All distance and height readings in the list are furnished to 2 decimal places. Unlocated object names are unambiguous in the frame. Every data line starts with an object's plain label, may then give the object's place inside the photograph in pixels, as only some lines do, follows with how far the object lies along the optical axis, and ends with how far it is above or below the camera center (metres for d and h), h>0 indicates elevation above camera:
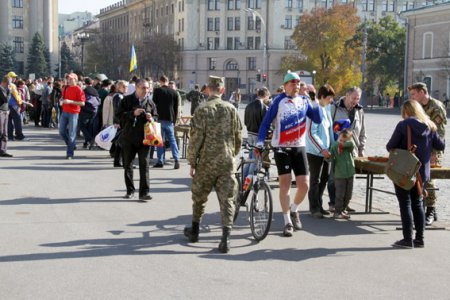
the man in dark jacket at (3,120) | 16.39 -0.96
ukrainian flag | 30.25 +0.95
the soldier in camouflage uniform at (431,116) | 8.78 -0.38
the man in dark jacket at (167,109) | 14.84 -0.57
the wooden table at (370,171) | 9.01 -1.15
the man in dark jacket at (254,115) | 12.28 -0.55
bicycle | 7.82 -1.39
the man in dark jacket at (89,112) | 18.77 -0.84
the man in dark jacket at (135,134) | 10.60 -0.81
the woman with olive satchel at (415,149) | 7.77 -0.73
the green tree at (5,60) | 92.44 +2.73
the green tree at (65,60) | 101.04 +3.12
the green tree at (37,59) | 93.44 +2.99
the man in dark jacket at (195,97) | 22.81 -0.46
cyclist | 8.27 -0.61
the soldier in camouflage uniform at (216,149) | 7.44 -0.72
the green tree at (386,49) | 78.56 +4.36
